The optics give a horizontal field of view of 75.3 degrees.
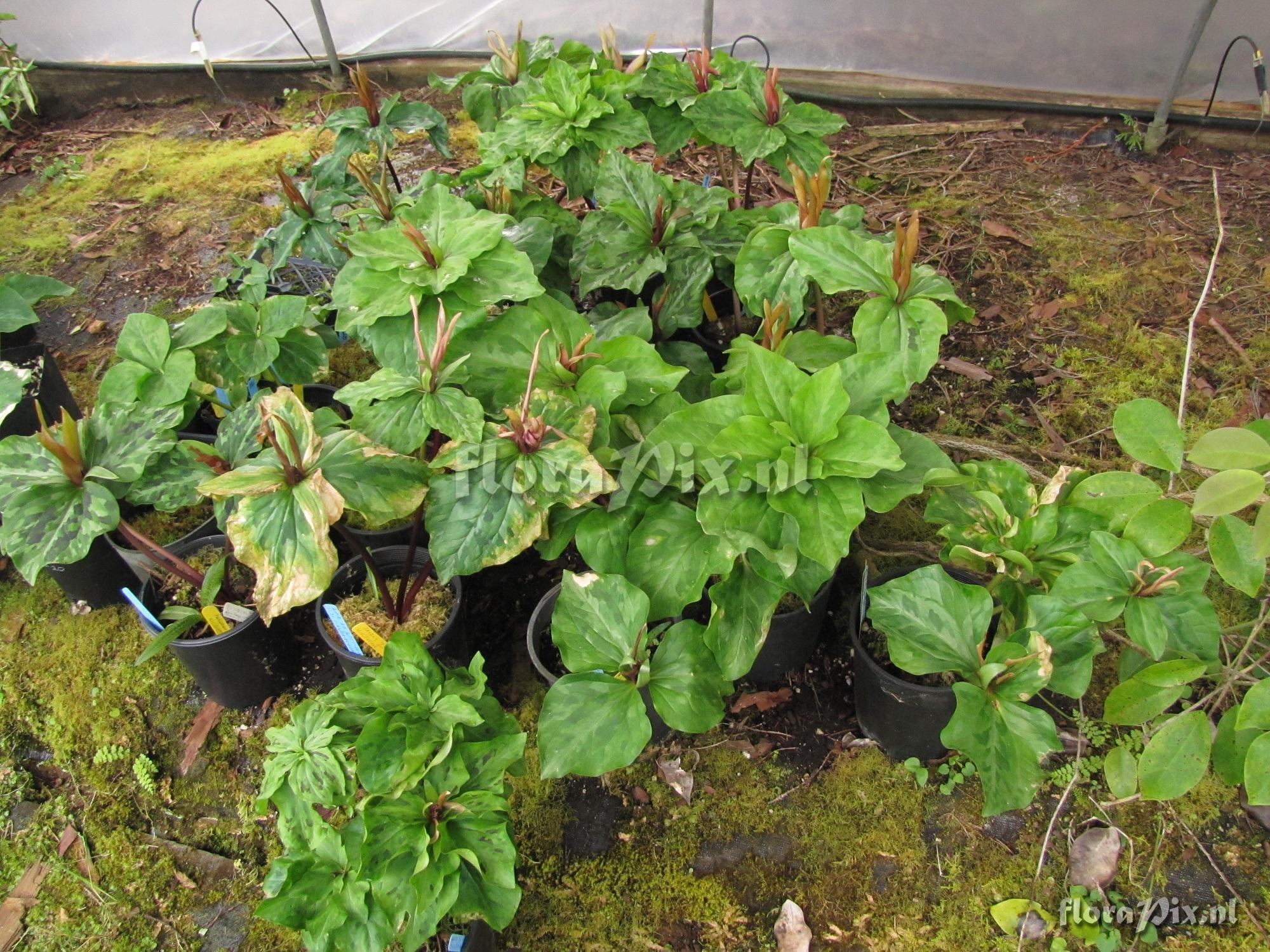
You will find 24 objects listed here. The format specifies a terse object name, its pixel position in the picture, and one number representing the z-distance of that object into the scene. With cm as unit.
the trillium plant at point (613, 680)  157
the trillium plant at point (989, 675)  140
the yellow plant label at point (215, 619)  207
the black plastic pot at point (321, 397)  278
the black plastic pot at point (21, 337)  327
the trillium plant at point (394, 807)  141
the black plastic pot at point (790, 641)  201
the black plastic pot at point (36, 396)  270
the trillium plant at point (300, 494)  151
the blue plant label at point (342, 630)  192
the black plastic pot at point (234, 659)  211
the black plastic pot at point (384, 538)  233
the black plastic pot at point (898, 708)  184
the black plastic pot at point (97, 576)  245
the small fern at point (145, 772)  218
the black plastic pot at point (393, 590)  203
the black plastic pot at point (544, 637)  196
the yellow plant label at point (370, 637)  194
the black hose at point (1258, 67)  332
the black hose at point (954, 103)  358
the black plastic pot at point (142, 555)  225
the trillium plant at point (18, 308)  211
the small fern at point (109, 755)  225
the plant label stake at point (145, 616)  204
